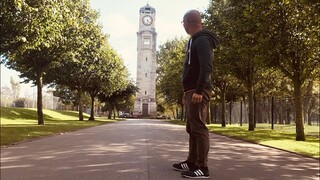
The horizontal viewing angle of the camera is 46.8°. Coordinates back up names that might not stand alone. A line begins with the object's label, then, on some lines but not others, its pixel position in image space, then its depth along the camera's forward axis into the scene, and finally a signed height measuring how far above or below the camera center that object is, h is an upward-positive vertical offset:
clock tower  93.25 +9.57
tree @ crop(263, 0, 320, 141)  16.22 +2.95
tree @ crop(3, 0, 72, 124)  15.05 +3.61
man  4.85 +0.29
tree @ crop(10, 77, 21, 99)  88.38 +4.99
